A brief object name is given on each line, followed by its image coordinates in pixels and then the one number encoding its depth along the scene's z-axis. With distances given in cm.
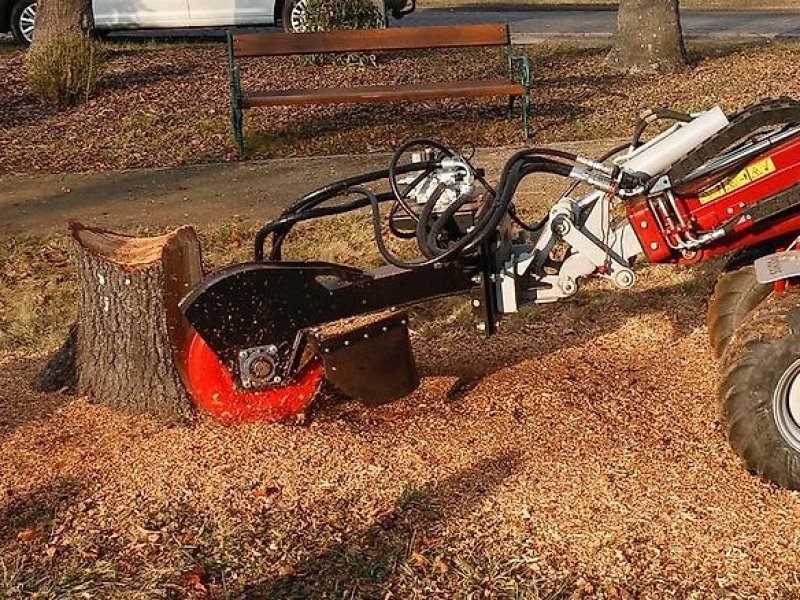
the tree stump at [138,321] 497
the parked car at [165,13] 1675
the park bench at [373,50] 1007
